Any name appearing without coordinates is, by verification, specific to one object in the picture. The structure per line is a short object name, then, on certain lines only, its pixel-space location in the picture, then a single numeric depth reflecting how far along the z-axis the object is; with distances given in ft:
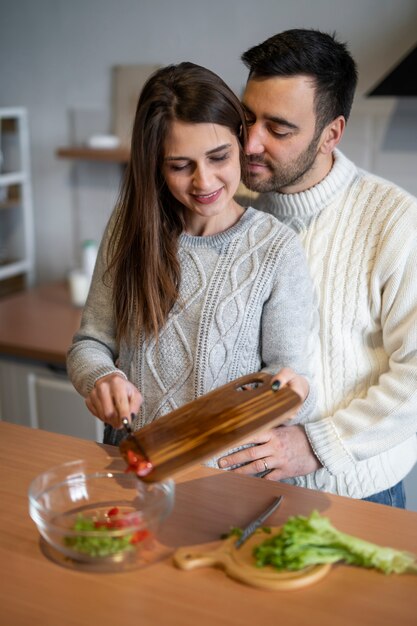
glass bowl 3.20
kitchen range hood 7.40
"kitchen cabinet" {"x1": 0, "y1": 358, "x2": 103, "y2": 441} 8.48
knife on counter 3.28
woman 4.40
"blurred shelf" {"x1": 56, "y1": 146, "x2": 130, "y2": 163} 9.53
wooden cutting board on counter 3.01
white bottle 9.62
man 4.87
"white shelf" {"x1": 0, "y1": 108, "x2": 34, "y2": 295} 10.52
